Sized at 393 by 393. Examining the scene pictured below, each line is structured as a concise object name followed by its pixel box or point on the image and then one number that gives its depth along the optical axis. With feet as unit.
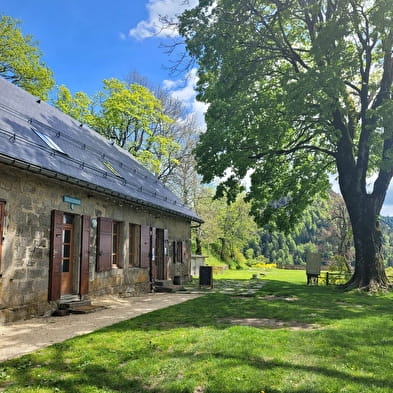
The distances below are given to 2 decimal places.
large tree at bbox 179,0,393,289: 41.55
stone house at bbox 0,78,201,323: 26.13
